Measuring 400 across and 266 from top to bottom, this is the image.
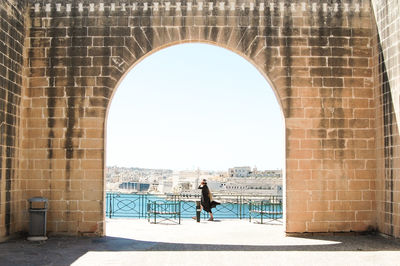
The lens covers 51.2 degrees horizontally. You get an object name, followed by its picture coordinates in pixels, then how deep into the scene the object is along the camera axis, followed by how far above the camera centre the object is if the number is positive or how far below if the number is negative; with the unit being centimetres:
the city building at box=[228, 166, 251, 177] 8236 -315
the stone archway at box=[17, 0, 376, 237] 890 +153
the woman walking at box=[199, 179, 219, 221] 1185 -126
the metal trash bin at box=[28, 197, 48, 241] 838 -131
